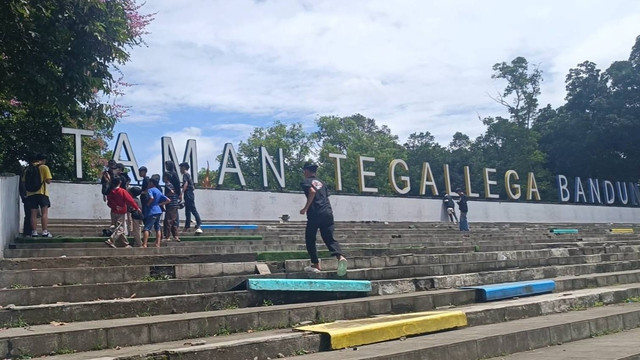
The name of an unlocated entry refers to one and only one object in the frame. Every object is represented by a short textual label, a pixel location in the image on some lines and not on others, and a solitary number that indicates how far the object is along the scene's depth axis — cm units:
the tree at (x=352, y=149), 4600
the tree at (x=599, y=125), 4084
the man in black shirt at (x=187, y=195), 1158
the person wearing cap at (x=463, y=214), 2020
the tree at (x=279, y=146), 5034
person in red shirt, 966
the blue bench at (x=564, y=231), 2027
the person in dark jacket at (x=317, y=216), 804
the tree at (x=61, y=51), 912
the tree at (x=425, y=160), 4928
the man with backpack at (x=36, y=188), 1003
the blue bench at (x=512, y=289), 795
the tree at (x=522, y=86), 4881
